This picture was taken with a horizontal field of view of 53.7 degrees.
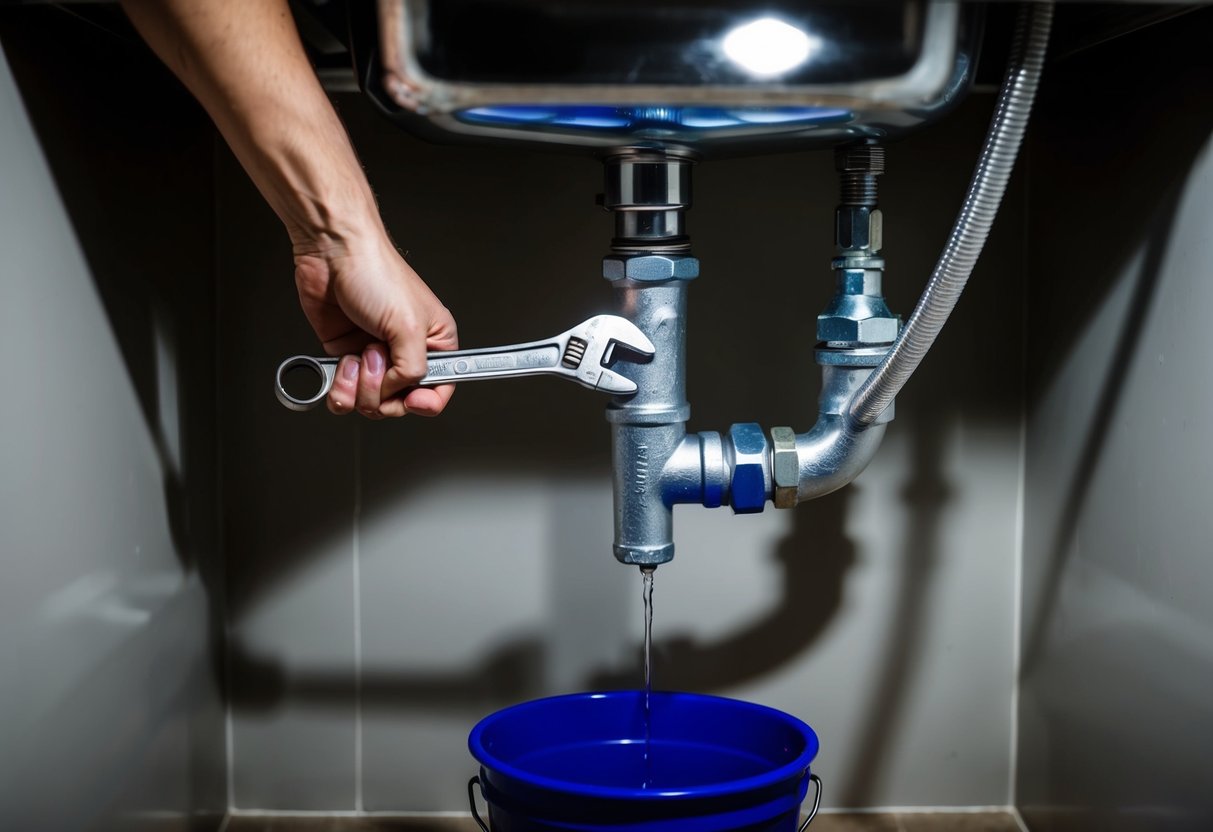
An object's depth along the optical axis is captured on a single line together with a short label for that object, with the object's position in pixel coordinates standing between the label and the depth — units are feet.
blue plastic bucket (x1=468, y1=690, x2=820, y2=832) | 2.19
